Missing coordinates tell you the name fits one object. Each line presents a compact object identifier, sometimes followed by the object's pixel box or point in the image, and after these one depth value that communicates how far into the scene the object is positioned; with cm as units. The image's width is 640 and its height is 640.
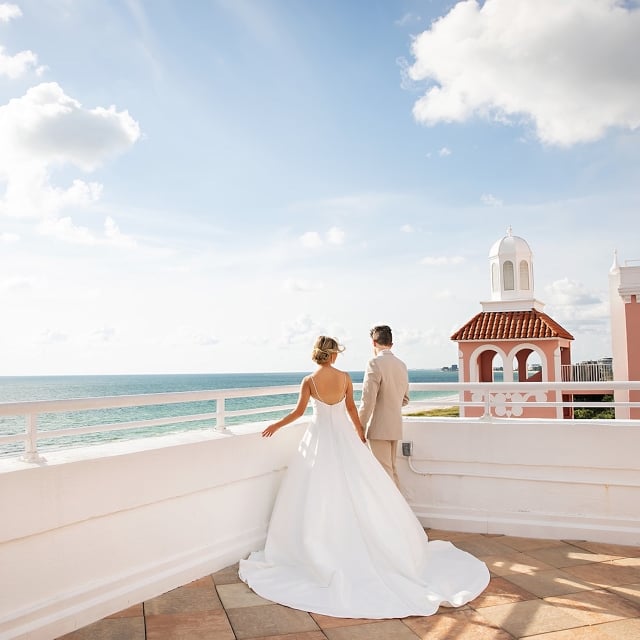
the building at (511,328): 1788
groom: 503
